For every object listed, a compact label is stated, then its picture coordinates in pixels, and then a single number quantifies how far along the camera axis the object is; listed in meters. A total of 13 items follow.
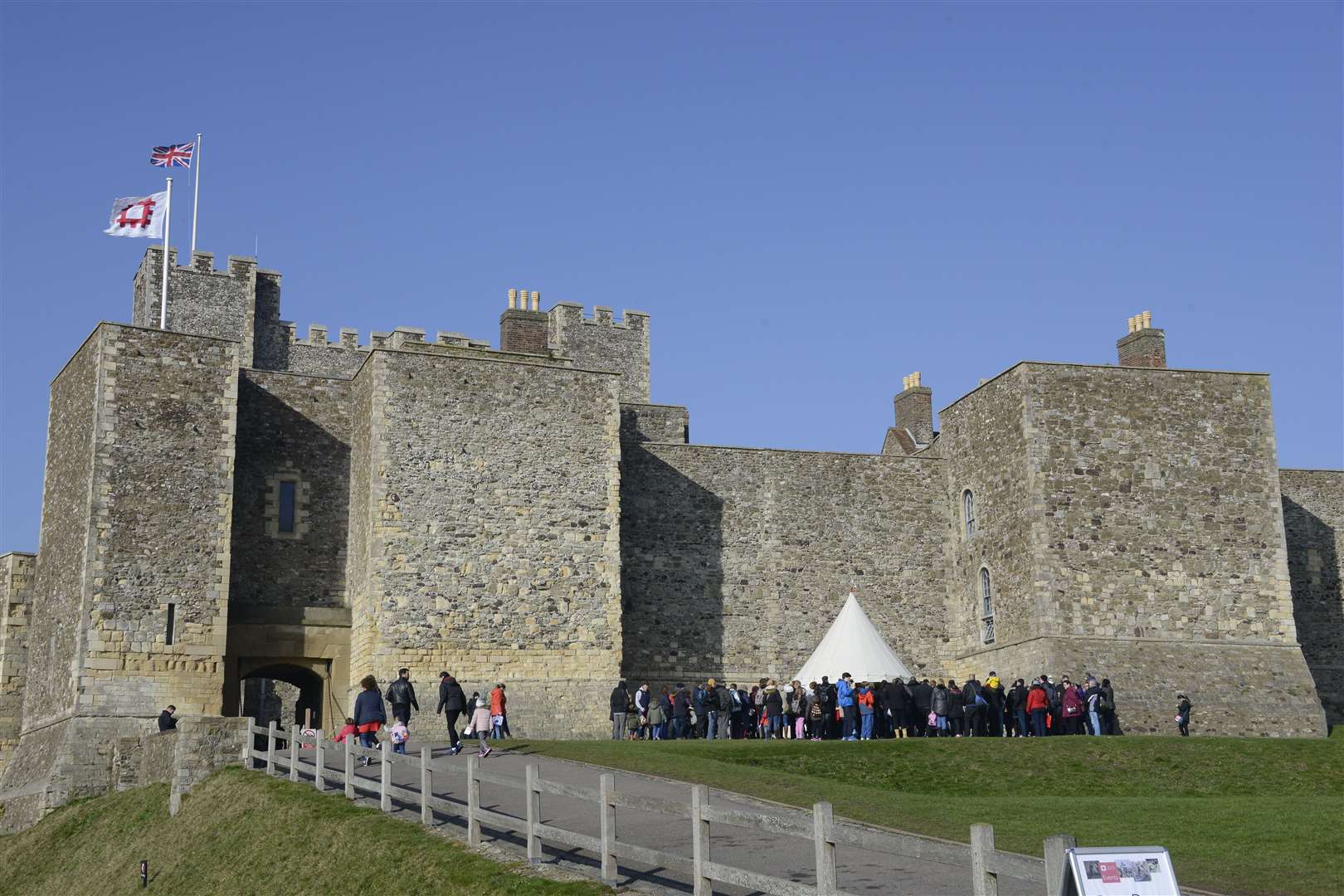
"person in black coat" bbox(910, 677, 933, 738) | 30.16
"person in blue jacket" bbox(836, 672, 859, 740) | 28.55
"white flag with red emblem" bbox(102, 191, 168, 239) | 34.94
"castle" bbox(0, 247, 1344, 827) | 30.31
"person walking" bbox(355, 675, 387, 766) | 23.53
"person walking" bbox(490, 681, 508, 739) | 26.84
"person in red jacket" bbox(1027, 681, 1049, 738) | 29.41
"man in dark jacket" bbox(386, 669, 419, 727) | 24.64
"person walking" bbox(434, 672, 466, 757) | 24.61
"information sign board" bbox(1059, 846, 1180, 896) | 8.40
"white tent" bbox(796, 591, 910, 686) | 31.16
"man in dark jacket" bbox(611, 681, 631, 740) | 29.67
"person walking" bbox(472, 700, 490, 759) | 24.05
